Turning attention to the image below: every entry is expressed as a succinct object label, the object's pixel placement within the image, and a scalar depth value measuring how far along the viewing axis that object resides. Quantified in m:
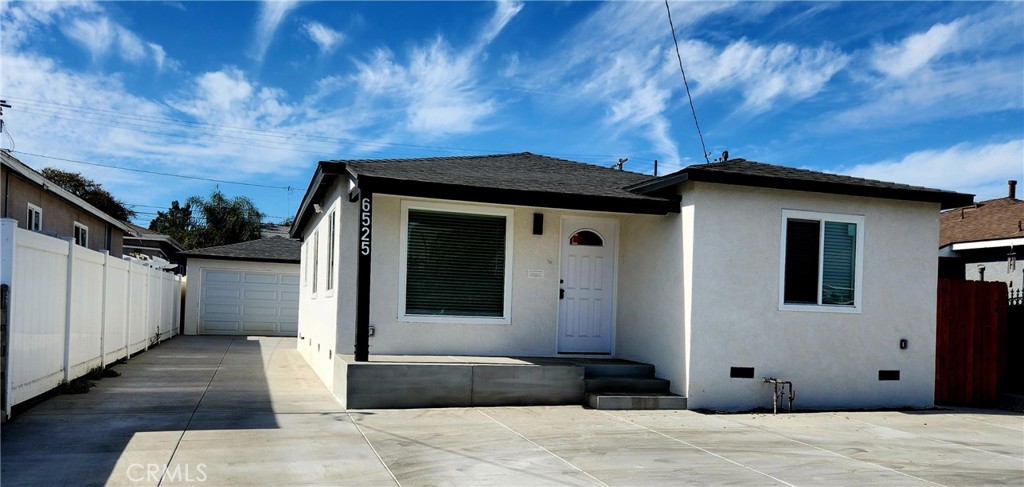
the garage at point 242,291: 21.75
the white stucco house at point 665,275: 9.48
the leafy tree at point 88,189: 37.78
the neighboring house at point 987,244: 14.48
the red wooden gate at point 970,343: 10.83
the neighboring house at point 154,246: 28.01
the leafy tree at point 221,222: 40.06
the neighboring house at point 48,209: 13.04
